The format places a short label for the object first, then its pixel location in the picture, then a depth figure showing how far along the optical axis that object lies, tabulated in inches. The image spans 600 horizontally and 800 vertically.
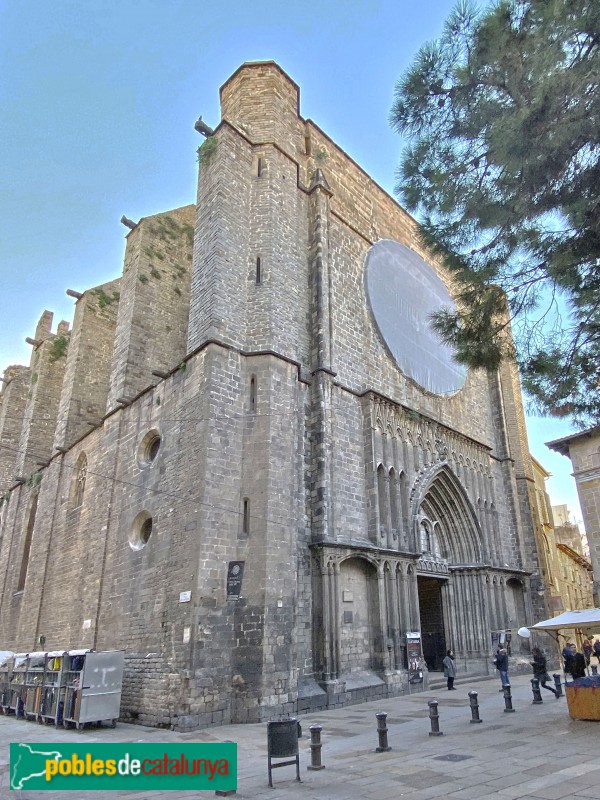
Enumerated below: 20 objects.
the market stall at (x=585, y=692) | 339.9
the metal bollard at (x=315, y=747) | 260.1
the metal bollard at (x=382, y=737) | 290.6
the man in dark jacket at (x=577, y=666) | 411.8
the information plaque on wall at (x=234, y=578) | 441.7
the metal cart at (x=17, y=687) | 478.6
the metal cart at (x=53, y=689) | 415.5
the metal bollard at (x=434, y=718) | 327.6
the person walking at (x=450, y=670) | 576.4
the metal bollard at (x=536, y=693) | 438.0
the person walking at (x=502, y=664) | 510.0
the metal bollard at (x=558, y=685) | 460.7
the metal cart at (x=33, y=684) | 450.3
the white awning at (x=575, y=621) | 374.9
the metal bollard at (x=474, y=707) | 363.3
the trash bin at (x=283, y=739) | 232.9
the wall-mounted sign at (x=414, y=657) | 563.5
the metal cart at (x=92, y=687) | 399.5
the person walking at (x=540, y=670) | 479.4
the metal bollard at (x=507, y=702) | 404.5
